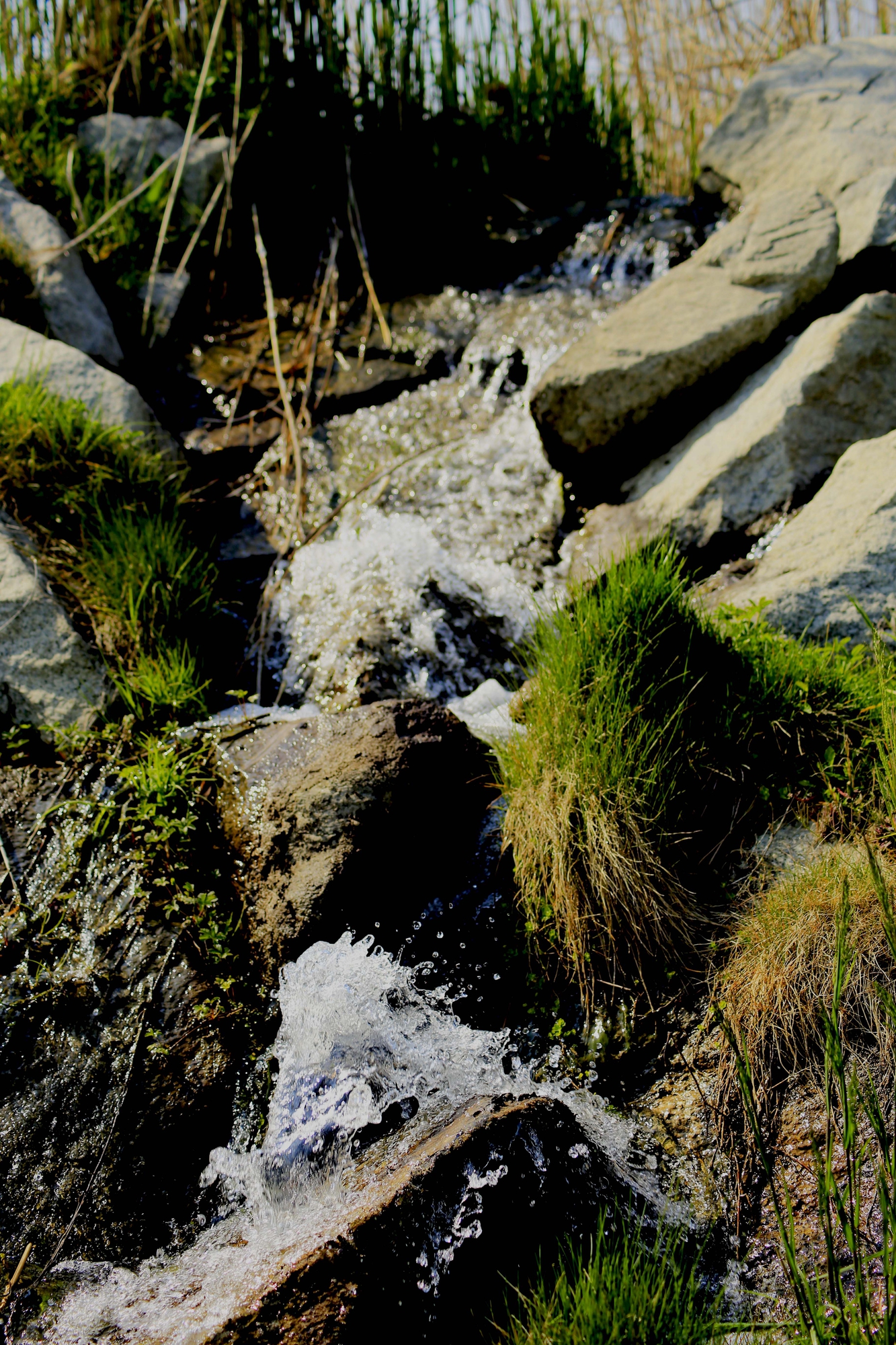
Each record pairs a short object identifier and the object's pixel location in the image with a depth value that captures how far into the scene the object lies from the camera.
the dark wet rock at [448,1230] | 1.78
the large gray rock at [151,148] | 5.88
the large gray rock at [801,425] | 3.93
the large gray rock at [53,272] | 5.02
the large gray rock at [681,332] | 4.29
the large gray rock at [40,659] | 3.44
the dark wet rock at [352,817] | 2.78
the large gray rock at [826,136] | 4.48
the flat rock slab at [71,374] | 4.30
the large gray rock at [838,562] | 3.30
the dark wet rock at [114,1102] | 2.30
